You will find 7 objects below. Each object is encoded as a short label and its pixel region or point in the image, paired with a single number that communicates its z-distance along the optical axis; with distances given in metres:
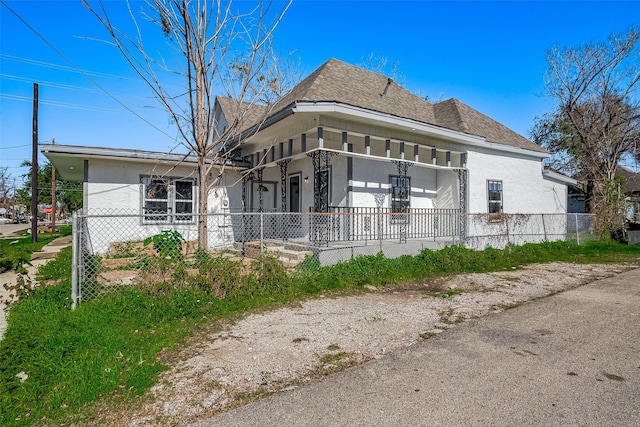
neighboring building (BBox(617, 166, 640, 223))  19.70
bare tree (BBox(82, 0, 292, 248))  6.83
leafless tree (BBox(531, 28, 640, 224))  17.38
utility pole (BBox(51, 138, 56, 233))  23.02
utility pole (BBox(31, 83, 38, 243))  15.82
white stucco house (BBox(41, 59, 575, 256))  9.71
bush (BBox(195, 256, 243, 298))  5.48
